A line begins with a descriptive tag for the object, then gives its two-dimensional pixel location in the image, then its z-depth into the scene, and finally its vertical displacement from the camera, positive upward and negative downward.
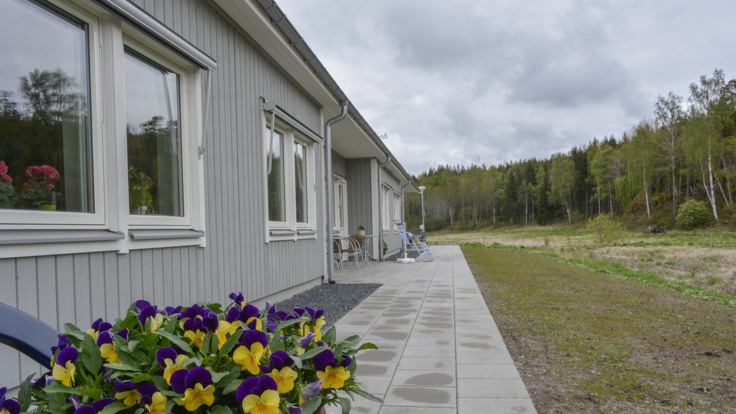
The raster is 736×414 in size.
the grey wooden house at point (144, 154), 2.03 +0.46
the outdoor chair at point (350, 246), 8.99 -0.63
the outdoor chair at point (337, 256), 8.73 -0.77
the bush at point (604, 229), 18.14 -0.85
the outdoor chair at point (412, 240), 11.39 -0.70
